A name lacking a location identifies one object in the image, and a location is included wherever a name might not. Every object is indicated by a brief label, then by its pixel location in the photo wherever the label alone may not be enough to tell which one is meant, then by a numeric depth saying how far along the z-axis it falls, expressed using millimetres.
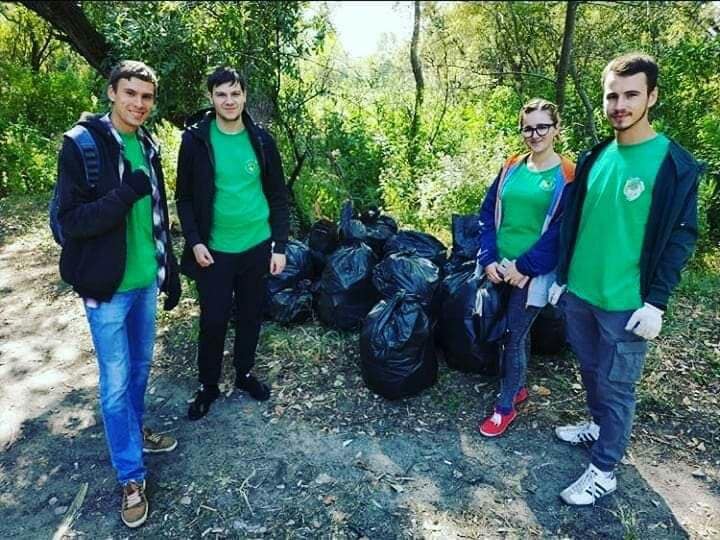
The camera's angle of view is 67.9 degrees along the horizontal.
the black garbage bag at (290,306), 3775
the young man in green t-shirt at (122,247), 1989
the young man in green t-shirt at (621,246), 1950
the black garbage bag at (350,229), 3996
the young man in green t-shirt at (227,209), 2578
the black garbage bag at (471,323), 2963
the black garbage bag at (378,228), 4043
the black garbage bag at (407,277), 3346
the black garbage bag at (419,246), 3881
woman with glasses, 2388
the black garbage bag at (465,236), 3631
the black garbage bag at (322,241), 4070
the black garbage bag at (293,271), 3838
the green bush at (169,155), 6882
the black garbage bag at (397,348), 2988
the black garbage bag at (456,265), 3449
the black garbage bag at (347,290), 3592
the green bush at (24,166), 7566
